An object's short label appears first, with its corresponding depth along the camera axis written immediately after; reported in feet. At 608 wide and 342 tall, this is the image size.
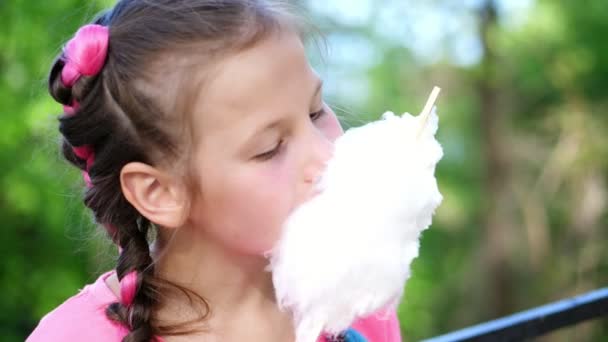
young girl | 4.51
